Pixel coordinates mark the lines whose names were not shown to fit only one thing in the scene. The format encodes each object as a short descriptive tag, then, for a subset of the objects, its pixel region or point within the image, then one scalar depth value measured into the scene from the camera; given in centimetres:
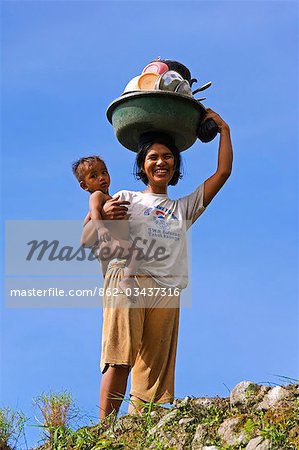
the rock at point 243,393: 907
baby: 1038
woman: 1025
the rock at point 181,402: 909
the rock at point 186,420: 867
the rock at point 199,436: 824
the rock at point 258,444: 768
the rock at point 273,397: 880
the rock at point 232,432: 803
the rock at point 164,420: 875
